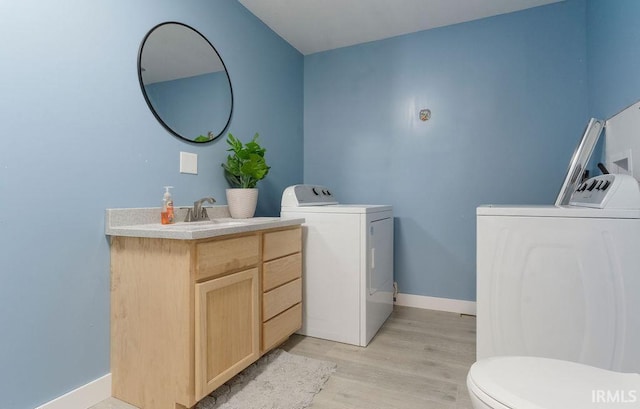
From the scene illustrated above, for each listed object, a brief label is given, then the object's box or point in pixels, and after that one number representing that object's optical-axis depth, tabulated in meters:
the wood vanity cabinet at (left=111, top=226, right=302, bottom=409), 1.28
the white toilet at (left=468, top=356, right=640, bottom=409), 0.79
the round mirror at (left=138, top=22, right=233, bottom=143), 1.70
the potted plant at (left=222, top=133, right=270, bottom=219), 2.08
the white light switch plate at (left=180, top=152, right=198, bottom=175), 1.86
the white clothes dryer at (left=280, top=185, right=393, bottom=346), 2.04
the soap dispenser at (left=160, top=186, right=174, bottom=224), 1.62
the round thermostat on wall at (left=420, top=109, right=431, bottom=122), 2.72
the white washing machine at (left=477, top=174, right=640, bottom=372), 1.30
